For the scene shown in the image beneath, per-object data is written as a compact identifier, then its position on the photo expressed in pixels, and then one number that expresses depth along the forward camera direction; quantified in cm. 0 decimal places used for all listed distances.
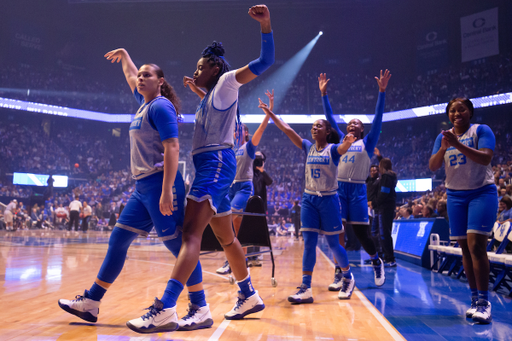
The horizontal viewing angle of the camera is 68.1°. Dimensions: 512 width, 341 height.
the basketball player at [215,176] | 218
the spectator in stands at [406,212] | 1016
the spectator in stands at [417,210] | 1031
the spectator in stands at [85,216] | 1903
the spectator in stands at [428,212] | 815
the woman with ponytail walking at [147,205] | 235
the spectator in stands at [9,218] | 1786
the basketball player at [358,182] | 444
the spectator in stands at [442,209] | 779
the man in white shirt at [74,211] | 1767
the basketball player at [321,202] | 374
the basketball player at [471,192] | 297
